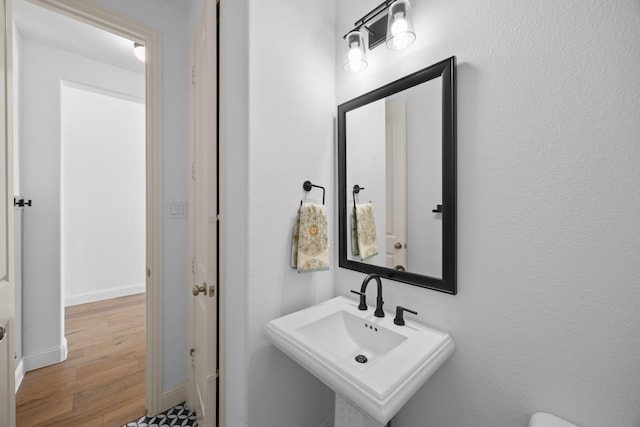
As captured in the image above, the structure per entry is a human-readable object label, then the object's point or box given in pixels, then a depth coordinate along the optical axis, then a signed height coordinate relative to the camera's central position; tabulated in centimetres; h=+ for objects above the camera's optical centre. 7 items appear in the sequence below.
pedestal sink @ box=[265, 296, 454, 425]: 69 -47
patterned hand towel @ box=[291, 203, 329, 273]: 114 -12
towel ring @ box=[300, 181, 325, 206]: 120 +13
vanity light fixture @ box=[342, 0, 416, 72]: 97 +76
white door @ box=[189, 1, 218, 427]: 105 -6
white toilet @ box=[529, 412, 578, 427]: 69 -57
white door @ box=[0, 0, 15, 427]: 84 -8
